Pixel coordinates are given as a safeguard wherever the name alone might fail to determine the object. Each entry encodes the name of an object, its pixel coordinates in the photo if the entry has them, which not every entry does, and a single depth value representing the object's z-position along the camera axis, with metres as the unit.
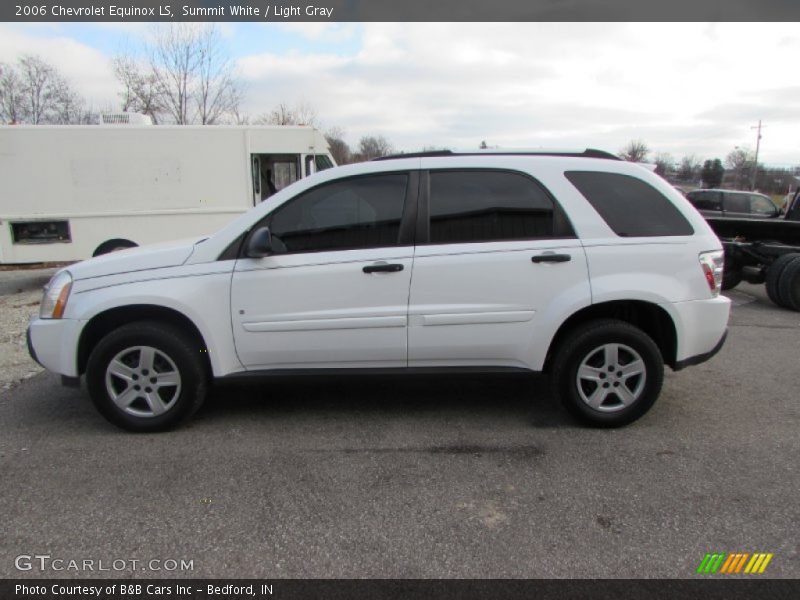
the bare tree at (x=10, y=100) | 31.69
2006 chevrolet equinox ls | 3.56
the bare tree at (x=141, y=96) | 24.52
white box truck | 9.46
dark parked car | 13.46
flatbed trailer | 7.97
